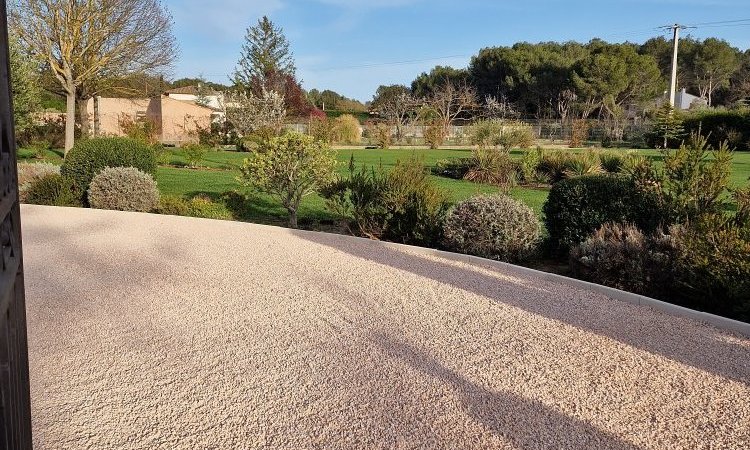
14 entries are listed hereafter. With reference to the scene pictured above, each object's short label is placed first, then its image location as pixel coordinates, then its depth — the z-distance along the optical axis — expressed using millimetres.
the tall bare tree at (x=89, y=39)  22781
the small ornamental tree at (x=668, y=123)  27856
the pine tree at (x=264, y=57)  50812
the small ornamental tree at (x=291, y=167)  9977
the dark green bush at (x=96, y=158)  12461
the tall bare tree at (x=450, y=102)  53022
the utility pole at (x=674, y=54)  38062
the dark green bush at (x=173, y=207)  11242
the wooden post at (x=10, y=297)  1616
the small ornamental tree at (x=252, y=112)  34188
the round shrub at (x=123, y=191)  11703
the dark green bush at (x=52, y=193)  12380
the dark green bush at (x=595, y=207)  7289
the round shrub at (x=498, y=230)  7664
